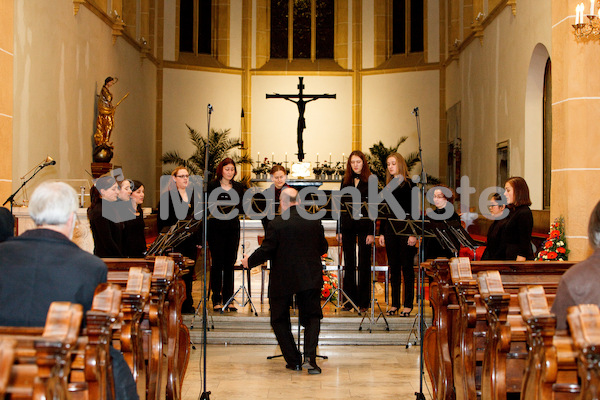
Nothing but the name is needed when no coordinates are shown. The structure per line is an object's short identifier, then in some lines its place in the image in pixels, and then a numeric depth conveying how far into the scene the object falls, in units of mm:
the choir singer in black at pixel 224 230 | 7070
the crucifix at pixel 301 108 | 14617
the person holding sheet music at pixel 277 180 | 7117
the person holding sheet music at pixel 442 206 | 6281
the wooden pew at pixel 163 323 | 4004
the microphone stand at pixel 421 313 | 4653
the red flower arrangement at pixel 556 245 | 6883
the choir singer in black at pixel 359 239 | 7191
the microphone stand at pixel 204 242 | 4672
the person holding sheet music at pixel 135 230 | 6031
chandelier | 6441
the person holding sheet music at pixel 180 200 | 6918
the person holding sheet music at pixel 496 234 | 5715
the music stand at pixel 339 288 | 6748
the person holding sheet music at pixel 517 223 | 5520
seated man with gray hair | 2719
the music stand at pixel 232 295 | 6824
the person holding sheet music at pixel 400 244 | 6969
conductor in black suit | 5590
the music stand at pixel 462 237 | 5066
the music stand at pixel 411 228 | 5617
